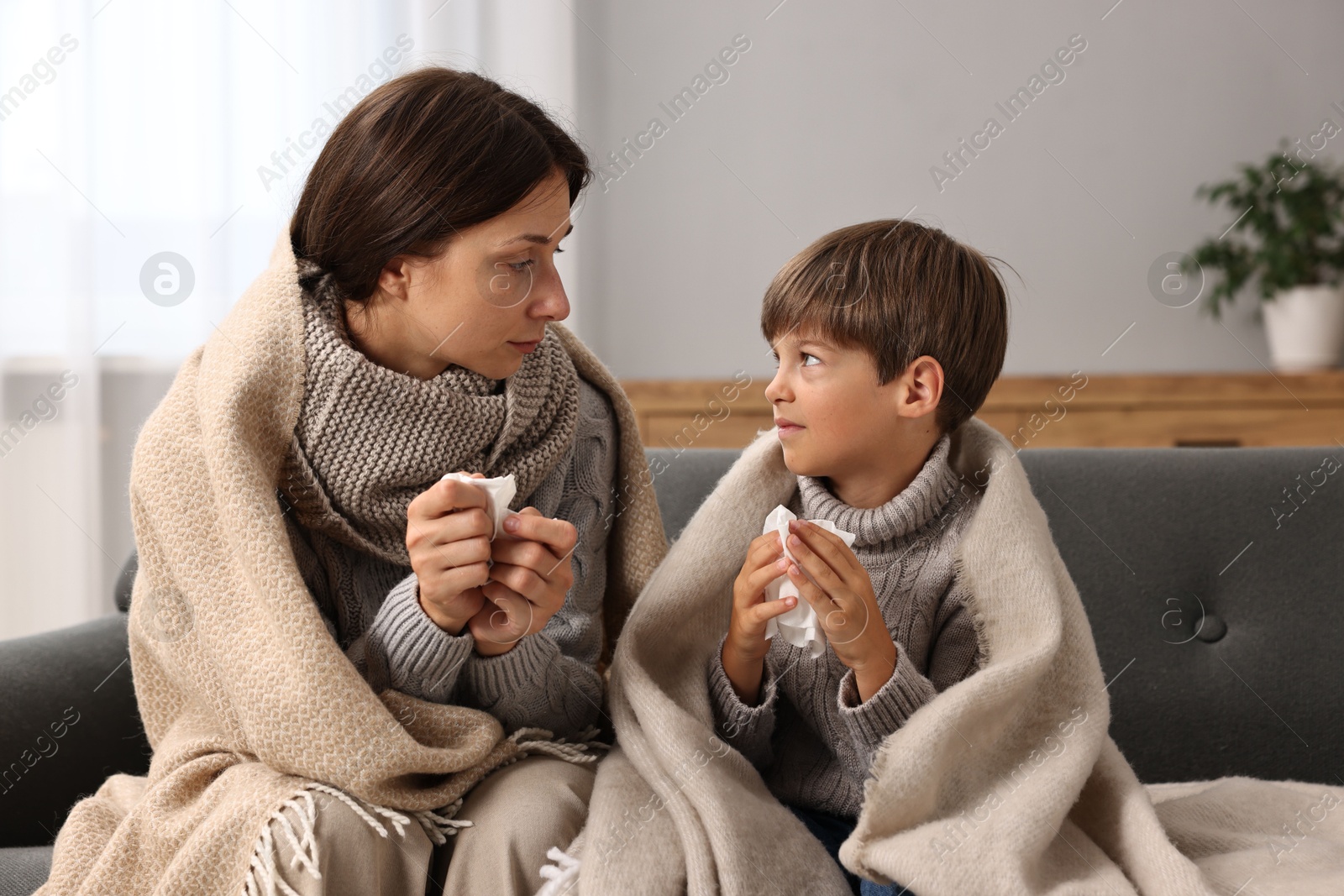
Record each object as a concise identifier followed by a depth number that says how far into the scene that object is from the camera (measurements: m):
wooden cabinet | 2.42
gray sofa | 1.23
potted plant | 2.66
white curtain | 2.05
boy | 1.04
